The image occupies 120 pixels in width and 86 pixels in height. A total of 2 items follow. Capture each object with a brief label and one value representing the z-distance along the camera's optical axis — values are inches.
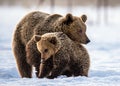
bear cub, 629.0
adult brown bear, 684.7
